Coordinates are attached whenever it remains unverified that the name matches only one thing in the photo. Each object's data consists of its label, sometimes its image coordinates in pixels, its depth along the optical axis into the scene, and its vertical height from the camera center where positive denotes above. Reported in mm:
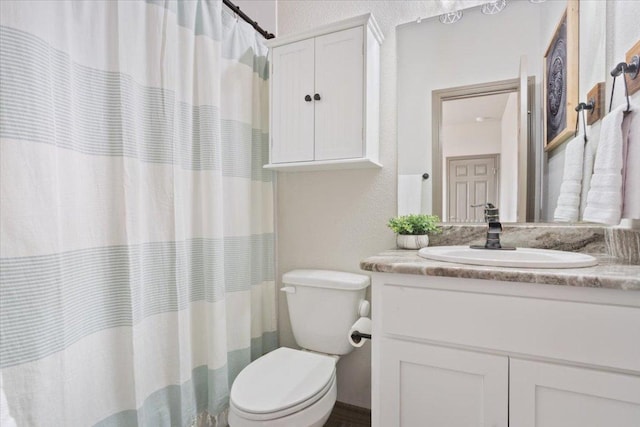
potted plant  1342 -114
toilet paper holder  1290 -574
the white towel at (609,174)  911 +91
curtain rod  1451 +993
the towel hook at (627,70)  924 +427
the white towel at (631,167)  880 +109
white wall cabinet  1388 +536
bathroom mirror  1259 +447
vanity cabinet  750 -430
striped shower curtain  766 -11
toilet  1015 -678
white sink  854 -181
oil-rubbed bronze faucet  1169 -104
